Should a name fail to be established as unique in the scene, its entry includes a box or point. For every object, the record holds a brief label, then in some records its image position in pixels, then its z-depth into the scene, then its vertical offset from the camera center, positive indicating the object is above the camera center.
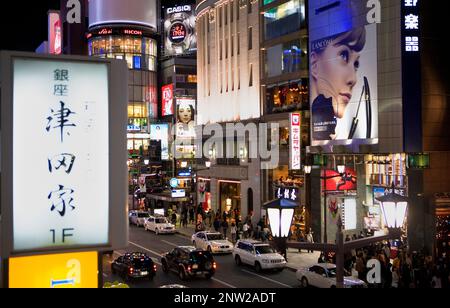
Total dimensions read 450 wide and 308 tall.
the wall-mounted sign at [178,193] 50.91 -3.58
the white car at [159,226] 42.06 -5.41
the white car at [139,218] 46.81 -5.39
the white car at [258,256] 27.39 -5.14
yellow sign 9.23 -1.94
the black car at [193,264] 25.66 -5.05
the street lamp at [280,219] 9.95 -1.20
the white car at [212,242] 33.25 -5.32
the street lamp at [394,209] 13.32 -1.40
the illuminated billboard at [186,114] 80.69 +5.64
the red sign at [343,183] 33.78 -1.85
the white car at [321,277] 22.02 -5.07
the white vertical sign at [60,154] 9.07 +0.00
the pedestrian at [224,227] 39.31 -5.14
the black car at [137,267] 25.38 -5.13
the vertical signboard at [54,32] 96.62 +21.35
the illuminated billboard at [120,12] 90.31 +22.90
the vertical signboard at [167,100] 86.19 +8.22
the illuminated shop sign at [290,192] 36.12 -2.57
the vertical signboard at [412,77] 30.14 +3.96
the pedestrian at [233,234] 37.50 -5.38
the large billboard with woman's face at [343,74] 32.31 +4.72
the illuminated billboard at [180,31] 93.31 +20.29
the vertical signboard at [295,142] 36.84 +0.67
